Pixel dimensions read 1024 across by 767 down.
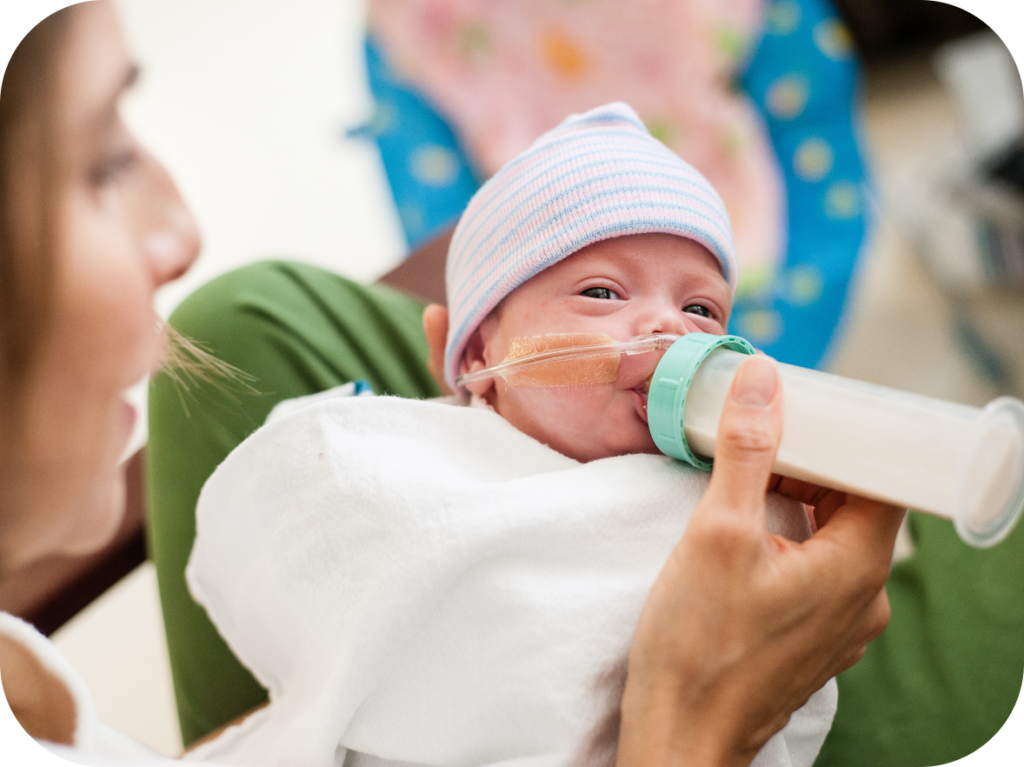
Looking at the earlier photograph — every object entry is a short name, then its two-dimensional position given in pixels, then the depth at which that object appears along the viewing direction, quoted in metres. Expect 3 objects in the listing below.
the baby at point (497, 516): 0.64
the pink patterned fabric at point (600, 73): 1.53
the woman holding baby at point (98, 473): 0.53
